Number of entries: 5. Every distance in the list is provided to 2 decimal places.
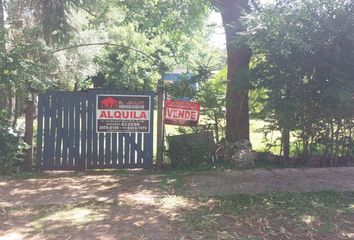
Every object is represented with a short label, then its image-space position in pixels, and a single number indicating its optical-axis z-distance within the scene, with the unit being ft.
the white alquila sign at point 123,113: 27.66
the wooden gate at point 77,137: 27.37
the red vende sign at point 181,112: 28.48
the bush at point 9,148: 26.43
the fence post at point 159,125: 28.53
